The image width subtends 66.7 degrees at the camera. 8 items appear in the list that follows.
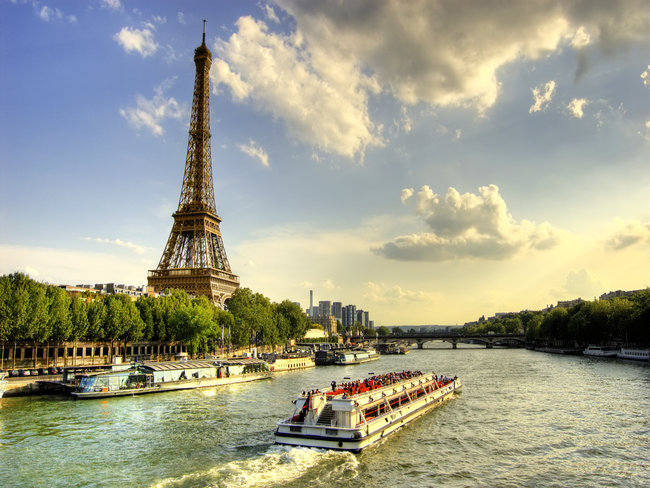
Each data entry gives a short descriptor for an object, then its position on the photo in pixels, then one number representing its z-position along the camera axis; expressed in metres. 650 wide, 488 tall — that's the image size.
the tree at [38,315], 60.09
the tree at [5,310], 57.25
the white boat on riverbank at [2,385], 44.44
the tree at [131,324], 75.86
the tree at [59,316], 64.44
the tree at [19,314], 58.12
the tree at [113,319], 73.38
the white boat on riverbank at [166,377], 50.68
